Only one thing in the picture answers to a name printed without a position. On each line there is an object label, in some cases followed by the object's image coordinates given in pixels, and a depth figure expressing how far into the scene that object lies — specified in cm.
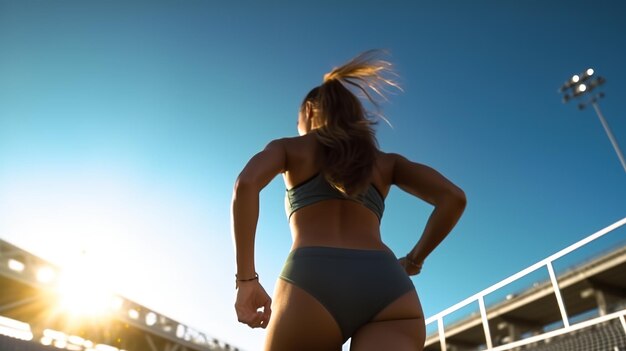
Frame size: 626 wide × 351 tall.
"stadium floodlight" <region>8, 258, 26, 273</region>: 1122
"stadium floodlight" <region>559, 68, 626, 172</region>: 2162
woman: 118
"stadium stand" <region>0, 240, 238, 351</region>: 1143
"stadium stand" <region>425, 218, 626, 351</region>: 453
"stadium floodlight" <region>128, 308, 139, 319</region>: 1493
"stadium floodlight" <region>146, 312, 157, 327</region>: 1608
